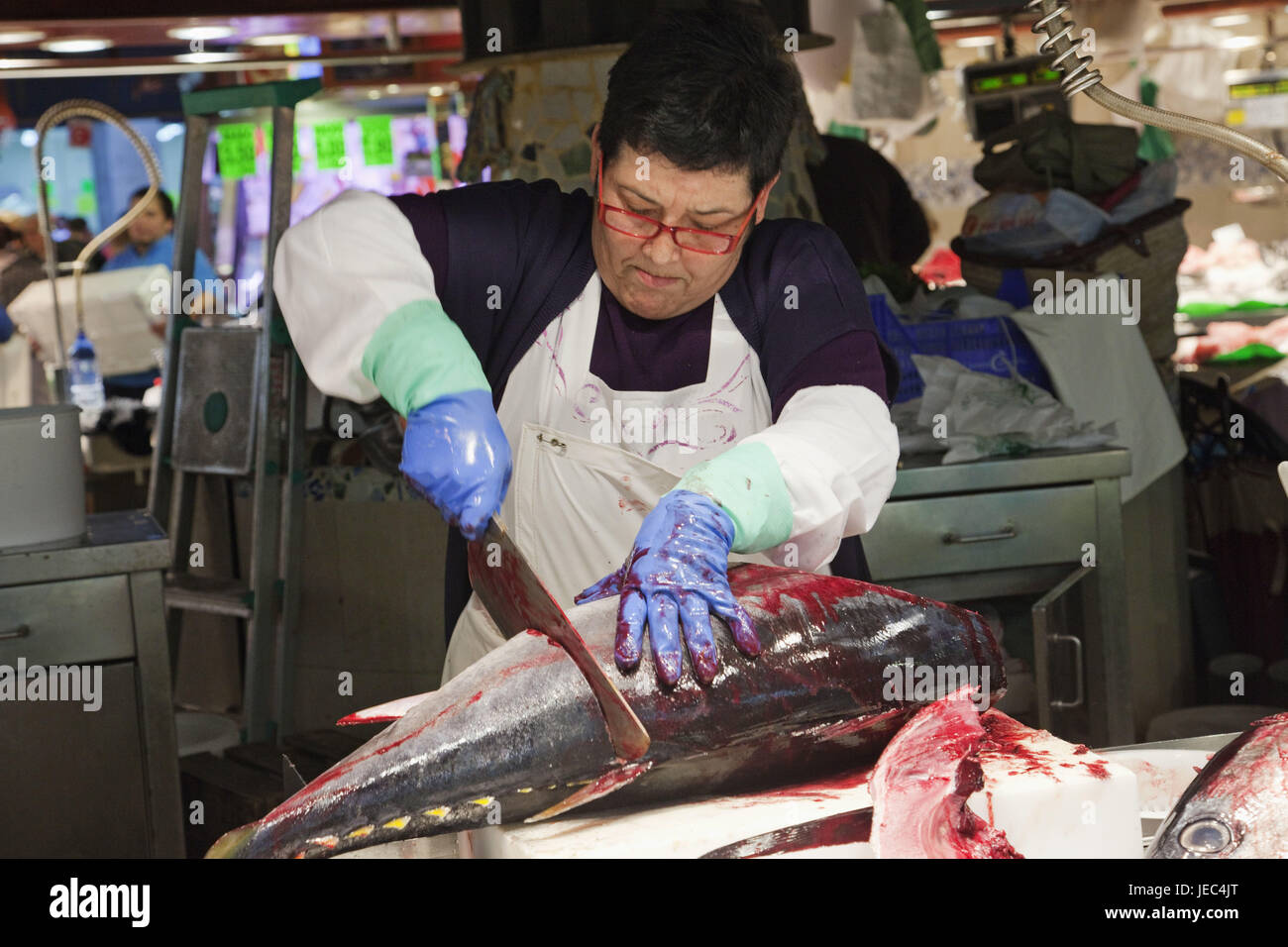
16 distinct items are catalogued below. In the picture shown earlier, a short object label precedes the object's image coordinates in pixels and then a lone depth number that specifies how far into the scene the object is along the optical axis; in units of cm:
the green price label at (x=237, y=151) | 674
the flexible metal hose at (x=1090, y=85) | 163
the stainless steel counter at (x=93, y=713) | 284
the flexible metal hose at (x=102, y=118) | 383
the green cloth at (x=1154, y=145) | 767
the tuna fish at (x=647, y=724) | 139
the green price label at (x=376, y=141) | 835
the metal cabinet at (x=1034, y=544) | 342
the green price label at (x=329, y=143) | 768
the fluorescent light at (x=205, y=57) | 664
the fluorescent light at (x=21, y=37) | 583
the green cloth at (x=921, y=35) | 520
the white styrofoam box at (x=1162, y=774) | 176
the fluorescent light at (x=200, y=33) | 587
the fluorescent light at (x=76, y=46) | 627
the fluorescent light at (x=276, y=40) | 671
